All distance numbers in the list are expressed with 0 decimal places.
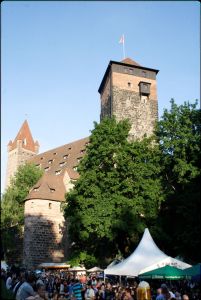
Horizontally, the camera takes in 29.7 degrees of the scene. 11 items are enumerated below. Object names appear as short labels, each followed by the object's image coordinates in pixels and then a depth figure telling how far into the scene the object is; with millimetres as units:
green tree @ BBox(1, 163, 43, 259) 44375
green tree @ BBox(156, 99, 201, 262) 24555
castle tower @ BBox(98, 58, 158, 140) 38469
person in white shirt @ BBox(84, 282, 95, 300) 11859
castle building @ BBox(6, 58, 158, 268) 38719
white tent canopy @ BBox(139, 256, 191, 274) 12867
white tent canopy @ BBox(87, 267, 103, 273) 23542
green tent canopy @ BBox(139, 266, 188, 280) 12164
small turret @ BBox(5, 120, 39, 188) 73688
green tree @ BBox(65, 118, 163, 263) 24922
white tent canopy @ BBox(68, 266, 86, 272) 26569
